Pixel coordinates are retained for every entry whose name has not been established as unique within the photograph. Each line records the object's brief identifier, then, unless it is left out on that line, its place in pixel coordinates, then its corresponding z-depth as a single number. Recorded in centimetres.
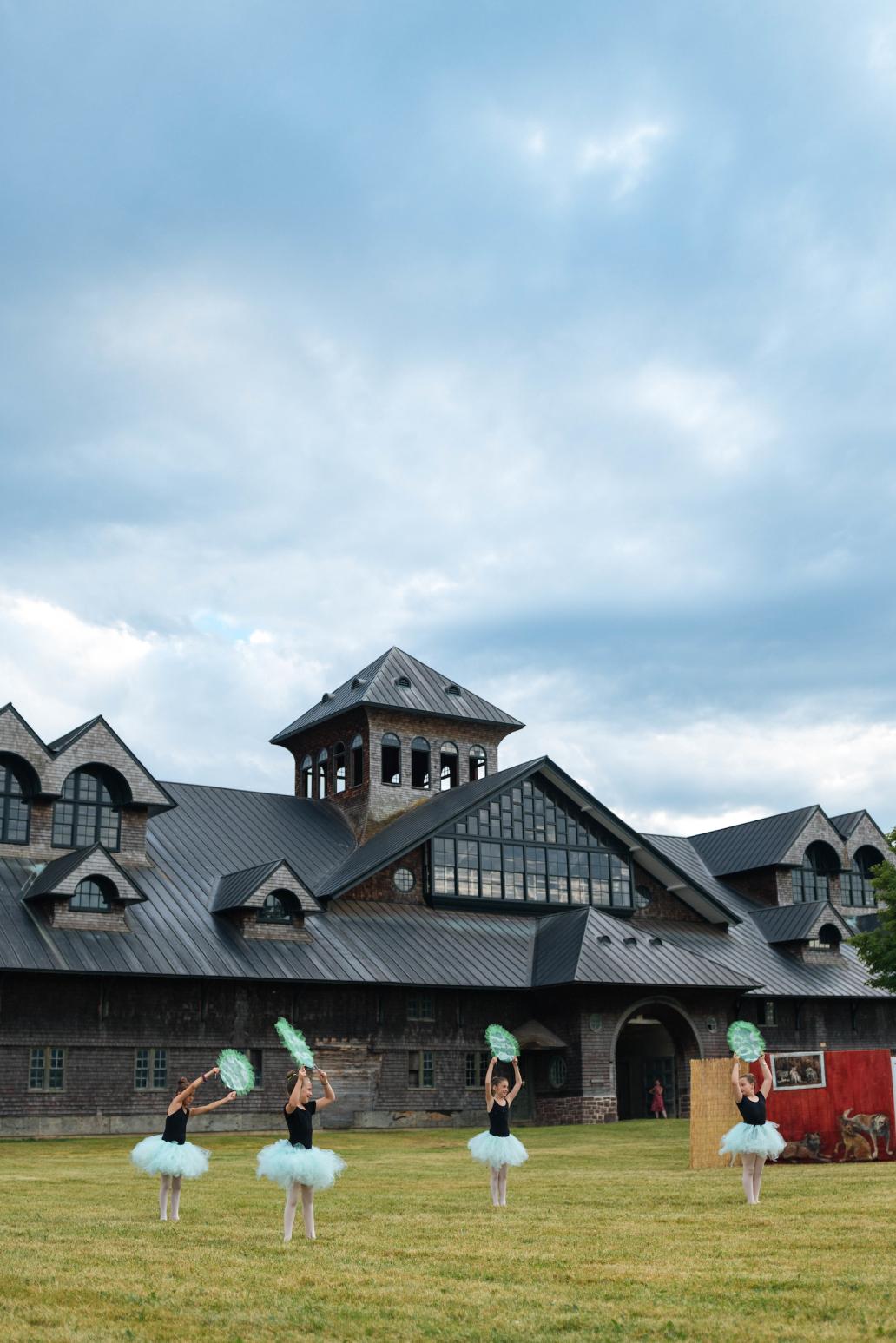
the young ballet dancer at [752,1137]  1833
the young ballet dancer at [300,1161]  1502
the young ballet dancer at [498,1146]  1891
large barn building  3828
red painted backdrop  2616
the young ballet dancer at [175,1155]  1705
